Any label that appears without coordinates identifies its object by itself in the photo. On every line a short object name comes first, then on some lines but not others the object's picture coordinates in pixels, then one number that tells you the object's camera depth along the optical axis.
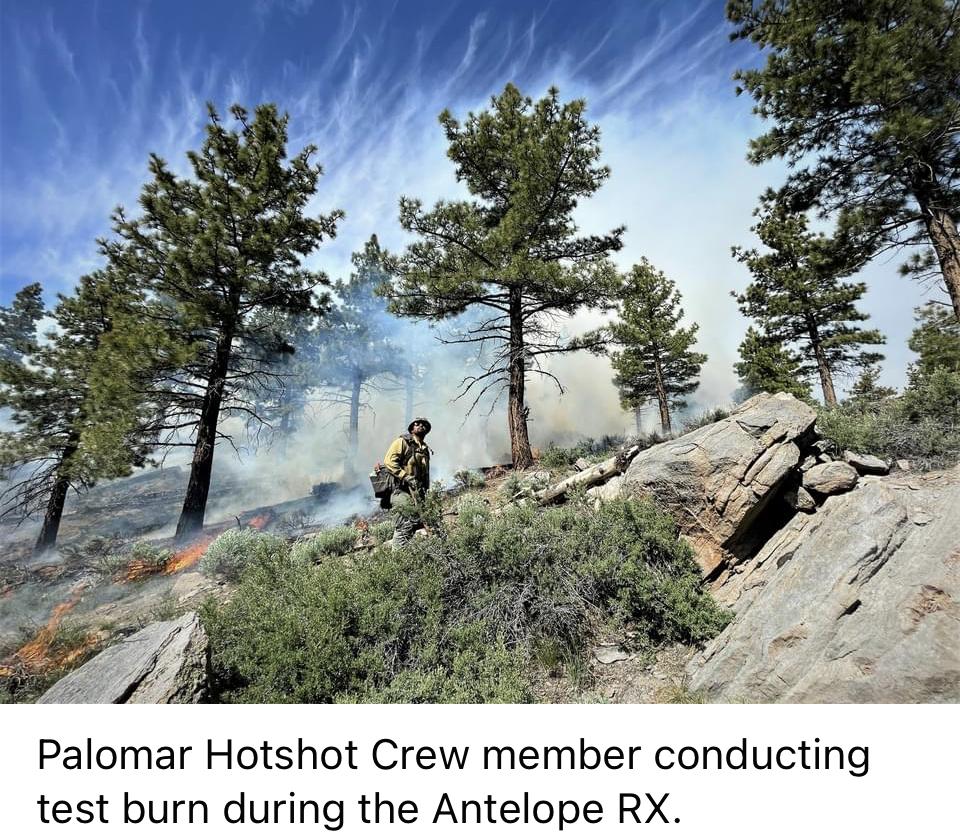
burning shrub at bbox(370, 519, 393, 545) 8.21
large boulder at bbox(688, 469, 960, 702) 2.76
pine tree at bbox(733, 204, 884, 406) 17.25
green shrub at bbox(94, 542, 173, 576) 9.30
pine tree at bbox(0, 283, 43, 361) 24.08
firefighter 6.31
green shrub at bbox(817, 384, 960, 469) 6.39
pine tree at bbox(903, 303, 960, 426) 7.41
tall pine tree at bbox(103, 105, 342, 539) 11.05
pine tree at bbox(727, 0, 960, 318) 7.98
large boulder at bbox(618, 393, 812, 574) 5.20
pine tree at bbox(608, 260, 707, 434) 20.81
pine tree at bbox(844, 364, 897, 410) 23.31
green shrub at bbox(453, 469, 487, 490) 11.70
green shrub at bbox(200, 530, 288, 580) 7.69
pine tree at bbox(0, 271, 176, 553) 10.26
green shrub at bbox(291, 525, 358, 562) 7.78
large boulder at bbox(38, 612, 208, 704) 3.33
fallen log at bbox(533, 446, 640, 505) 7.56
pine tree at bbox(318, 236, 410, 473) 23.47
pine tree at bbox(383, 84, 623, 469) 10.65
